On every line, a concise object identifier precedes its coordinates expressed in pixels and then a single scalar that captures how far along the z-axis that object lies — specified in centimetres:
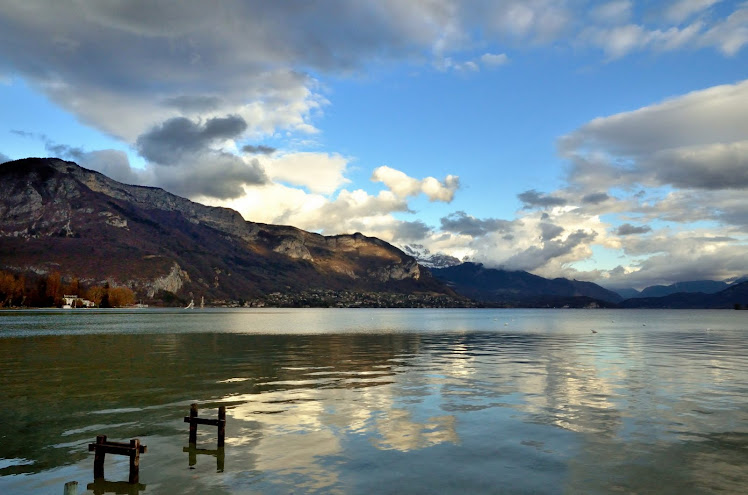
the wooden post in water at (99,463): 2502
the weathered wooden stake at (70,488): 1838
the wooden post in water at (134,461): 2408
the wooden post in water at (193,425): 3100
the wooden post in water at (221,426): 3066
